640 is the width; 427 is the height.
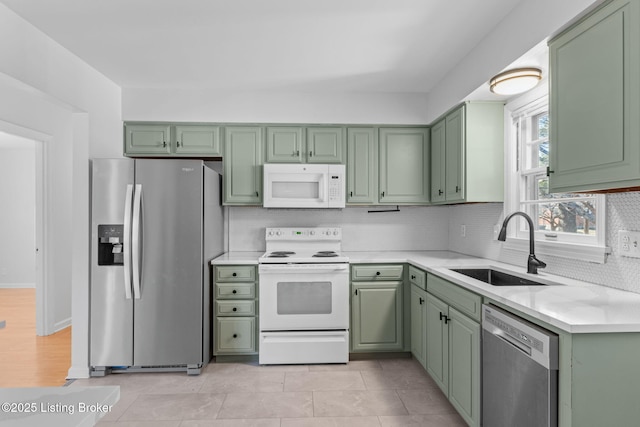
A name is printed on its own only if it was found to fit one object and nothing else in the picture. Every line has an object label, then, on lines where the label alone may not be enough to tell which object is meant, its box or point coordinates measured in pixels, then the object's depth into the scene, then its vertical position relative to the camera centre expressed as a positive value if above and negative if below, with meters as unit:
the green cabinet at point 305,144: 3.48 +0.66
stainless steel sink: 2.42 -0.44
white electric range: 3.04 -0.82
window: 2.09 +0.10
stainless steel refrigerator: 2.80 -0.41
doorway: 5.86 -0.08
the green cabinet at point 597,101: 1.38 +0.47
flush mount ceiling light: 2.19 +0.82
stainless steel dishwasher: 1.32 -0.66
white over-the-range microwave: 3.36 +0.26
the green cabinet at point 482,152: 2.82 +0.47
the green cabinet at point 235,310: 3.12 -0.84
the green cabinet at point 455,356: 1.92 -0.86
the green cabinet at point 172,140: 3.41 +0.68
